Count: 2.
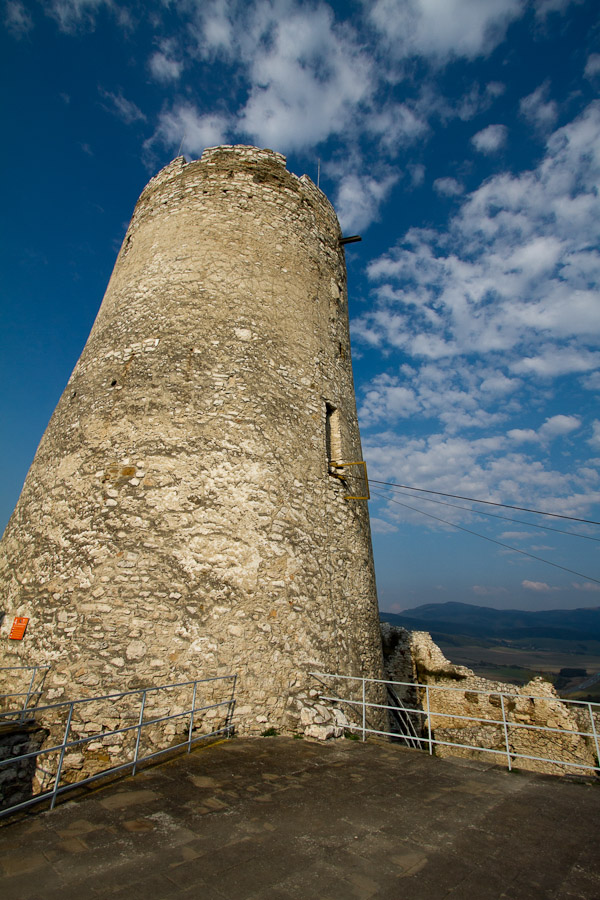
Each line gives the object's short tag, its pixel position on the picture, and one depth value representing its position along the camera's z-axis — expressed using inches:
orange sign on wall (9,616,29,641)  246.2
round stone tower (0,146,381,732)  242.4
